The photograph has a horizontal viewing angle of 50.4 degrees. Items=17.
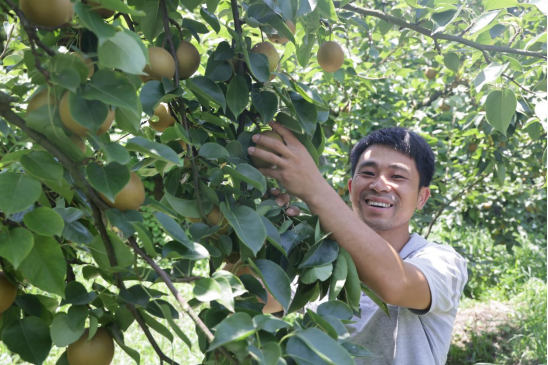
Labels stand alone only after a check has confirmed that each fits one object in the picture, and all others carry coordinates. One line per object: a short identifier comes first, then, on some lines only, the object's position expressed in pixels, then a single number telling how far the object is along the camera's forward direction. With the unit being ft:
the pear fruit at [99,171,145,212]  2.97
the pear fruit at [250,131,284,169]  4.20
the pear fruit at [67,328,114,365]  3.13
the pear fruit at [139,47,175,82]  3.65
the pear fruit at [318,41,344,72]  5.50
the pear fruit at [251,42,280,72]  4.25
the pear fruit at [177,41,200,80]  3.93
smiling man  4.28
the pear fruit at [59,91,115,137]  2.60
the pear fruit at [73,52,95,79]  2.79
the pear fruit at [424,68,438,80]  11.61
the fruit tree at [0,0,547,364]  2.58
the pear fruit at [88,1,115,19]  3.23
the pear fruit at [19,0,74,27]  2.55
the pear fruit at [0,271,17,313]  3.22
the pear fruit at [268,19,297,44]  4.91
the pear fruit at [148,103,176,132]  4.20
